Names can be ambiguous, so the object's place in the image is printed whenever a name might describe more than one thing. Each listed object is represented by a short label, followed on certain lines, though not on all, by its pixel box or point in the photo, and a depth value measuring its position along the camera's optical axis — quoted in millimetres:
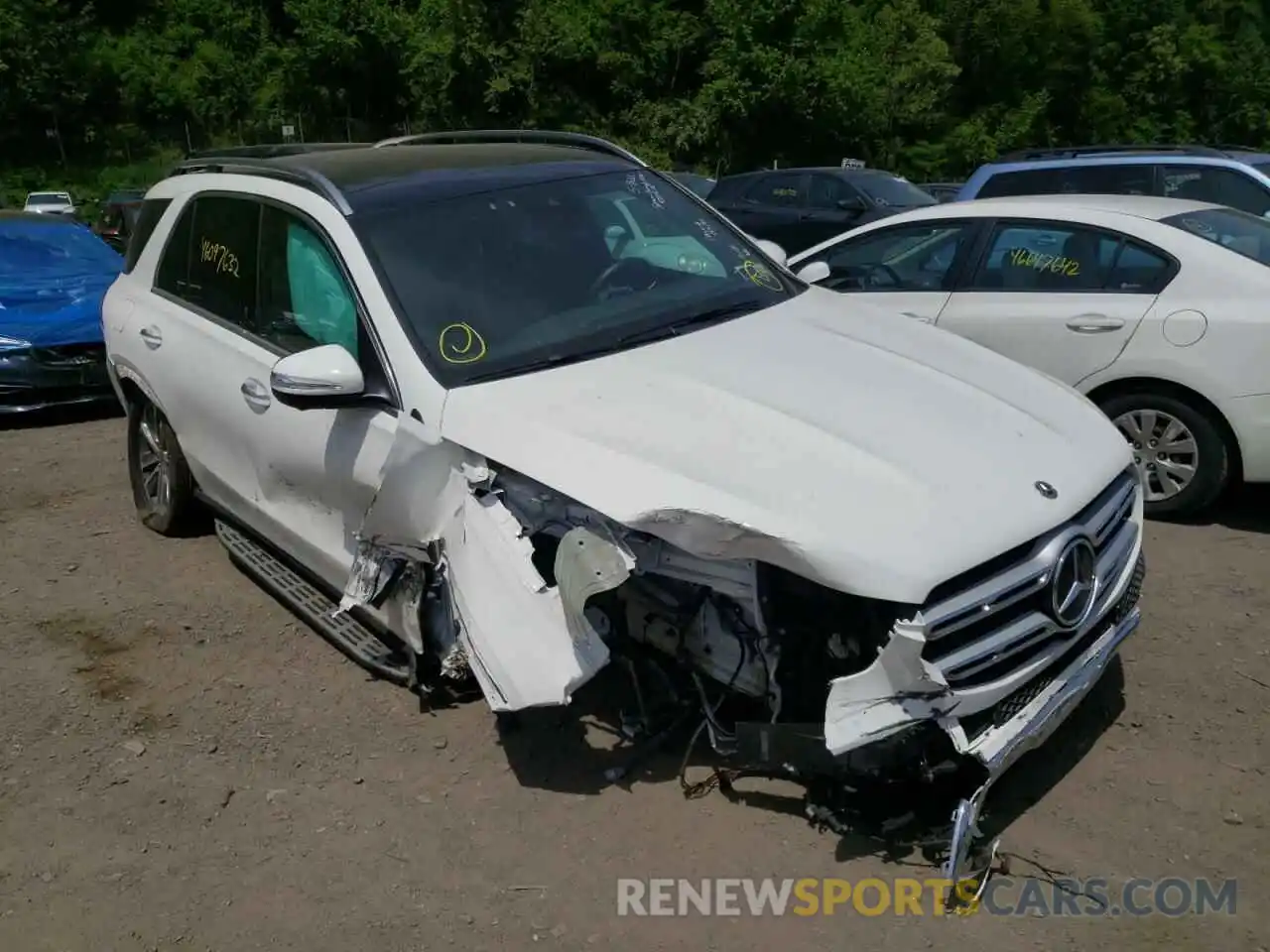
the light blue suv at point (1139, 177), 8742
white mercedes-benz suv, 2992
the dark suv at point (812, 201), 13148
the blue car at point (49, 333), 8258
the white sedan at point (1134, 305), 5270
